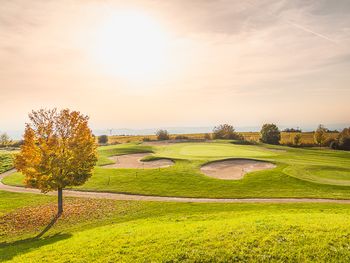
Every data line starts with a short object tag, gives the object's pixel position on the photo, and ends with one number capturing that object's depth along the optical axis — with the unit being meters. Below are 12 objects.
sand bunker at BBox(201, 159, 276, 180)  44.28
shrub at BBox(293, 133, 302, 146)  106.69
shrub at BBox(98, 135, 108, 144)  119.51
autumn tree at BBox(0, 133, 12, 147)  112.81
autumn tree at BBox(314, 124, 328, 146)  106.50
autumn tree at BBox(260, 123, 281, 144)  104.38
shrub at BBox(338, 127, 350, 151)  89.69
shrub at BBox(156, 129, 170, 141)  106.36
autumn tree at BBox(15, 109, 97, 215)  29.50
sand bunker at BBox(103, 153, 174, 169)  53.08
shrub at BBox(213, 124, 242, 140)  109.88
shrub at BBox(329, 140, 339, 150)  92.69
